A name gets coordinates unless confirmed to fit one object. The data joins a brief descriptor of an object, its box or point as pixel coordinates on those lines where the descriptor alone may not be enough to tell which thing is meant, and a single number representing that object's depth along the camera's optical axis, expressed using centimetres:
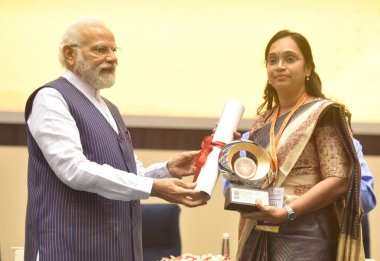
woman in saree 333
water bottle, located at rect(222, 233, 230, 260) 396
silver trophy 330
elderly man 321
